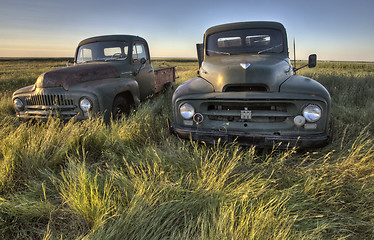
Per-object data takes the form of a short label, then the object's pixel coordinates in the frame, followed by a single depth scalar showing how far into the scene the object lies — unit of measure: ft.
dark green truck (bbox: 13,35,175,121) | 10.96
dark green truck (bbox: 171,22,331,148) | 7.70
